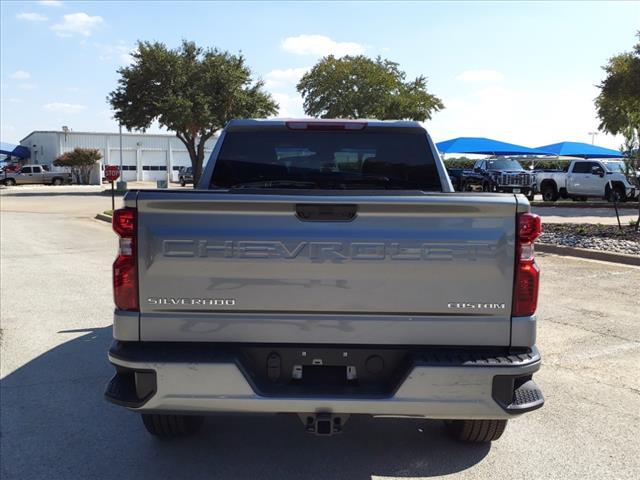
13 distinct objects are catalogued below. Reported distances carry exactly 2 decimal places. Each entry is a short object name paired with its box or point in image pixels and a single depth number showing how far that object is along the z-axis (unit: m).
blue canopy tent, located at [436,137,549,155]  36.19
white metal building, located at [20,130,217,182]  77.06
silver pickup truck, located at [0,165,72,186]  59.81
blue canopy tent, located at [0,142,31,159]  76.81
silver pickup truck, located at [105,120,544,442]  2.98
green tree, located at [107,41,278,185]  38.97
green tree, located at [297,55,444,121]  49.66
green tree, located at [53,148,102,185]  64.94
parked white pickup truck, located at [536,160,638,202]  25.83
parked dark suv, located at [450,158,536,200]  28.08
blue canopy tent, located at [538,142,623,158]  42.53
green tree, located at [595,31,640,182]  22.98
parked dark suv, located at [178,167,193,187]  50.59
